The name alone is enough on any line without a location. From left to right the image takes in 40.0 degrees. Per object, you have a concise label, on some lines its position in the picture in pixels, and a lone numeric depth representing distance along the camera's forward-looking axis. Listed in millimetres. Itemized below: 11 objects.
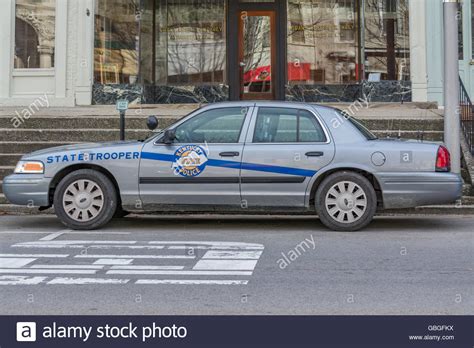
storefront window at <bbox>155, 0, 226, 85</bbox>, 17422
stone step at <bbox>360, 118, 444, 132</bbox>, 12625
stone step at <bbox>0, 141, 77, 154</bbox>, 12164
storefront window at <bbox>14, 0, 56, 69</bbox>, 16391
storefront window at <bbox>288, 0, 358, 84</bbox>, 17031
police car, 8094
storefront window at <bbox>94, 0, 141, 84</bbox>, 16406
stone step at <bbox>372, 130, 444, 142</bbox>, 12336
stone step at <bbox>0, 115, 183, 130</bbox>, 13156
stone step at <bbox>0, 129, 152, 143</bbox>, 12672
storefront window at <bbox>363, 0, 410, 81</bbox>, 16016
